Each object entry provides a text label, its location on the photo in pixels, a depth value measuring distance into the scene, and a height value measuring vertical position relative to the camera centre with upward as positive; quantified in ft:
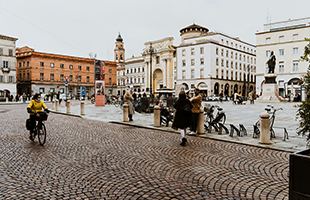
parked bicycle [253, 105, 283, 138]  28.05 -4.66
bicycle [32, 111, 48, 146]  24.33 -3.60
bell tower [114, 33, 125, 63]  314.96 +59.34
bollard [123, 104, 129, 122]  43.93 -3.39
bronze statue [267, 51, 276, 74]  104.27 +13.95
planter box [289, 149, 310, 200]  7.07 -2.49
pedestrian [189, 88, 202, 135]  29.76 -1.84
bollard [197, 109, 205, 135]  31.30 -3.85
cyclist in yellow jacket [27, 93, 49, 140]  25.07 -1.42
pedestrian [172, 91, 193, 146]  25.59 -1.98
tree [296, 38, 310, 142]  10.18 -0.52
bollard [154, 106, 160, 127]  37.63 -3.54
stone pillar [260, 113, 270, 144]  24.95 -3.60
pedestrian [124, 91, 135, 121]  45.08 -1.41
